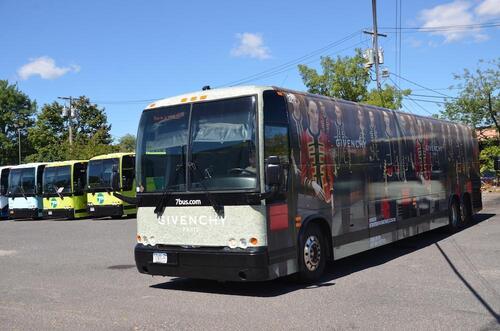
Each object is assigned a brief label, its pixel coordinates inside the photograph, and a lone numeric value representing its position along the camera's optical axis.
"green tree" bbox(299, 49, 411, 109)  41.34
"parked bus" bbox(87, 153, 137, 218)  25.44
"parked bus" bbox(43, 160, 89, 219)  27.36
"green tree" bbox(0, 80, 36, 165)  79.56
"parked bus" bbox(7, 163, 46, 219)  28.47
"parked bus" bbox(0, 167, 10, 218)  30.83
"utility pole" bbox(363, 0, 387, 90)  31.88
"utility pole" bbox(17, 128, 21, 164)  74.50
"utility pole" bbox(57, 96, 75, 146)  51.72
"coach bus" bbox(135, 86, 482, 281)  7.80
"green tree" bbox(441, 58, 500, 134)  38.41
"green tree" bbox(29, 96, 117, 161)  63.78
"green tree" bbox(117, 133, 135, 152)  100.00
